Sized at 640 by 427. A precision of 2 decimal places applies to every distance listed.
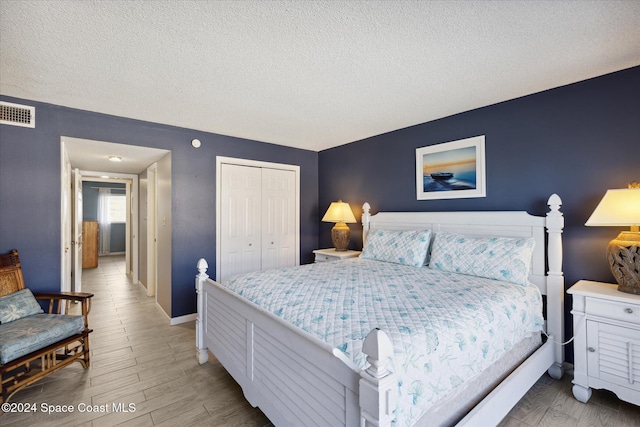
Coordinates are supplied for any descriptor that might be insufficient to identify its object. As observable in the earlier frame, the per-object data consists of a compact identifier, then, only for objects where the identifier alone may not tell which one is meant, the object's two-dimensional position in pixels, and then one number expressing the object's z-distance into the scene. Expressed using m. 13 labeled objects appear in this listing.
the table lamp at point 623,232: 1.87
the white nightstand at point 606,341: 1.86
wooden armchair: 1.96
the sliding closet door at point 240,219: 3.96
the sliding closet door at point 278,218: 4.37
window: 9.06
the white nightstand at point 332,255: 3.92
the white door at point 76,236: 4.16
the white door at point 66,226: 2.92
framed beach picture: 2.98
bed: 1.19
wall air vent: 2.57
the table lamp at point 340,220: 4.09
